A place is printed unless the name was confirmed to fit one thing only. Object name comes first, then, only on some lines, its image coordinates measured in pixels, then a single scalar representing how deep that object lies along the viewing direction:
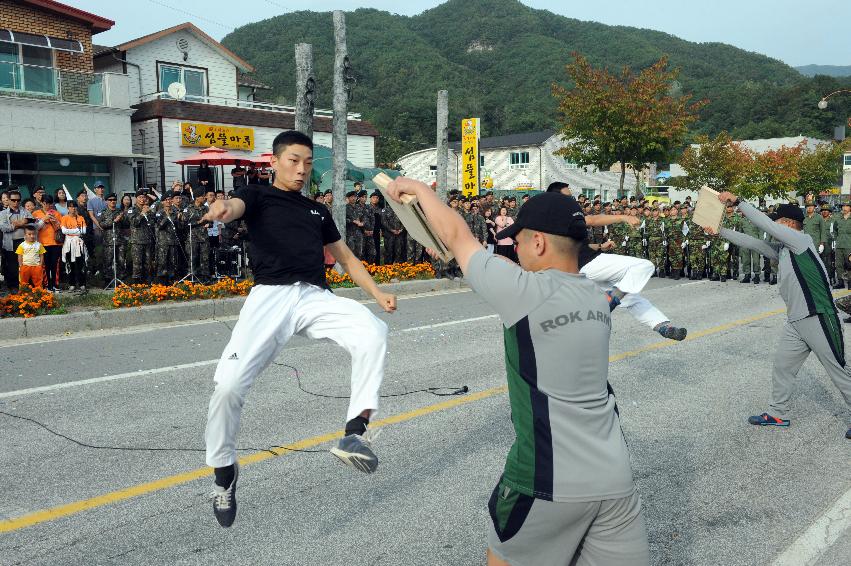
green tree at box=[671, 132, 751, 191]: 48.91
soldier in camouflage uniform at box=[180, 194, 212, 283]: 14.54
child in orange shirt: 12.16
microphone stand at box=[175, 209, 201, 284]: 14.07
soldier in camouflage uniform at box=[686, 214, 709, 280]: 18.45
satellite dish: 28.08
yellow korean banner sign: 24.05
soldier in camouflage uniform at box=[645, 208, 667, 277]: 19.23
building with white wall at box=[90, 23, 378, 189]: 27.53
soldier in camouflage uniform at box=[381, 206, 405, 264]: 17.56
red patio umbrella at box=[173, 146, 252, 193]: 21.62
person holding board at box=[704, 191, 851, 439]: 5.87
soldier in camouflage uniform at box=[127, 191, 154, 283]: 13.83
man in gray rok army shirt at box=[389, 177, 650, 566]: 2.41
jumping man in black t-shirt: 3.90
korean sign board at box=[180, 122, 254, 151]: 27.73
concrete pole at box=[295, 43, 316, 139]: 14.02
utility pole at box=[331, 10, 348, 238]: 15.45
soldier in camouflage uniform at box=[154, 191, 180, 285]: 14.06
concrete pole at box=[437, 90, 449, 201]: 19.41
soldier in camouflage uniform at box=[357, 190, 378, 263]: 17.08
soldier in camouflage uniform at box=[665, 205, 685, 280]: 18.84
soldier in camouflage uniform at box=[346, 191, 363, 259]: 16.81
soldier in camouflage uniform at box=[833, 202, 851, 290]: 17.44
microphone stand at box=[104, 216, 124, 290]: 13.52
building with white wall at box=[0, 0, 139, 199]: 22.00
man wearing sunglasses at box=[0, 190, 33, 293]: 12.65
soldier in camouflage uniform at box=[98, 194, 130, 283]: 13.77
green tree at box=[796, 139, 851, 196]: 55.88
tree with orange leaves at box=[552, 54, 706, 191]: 29.62
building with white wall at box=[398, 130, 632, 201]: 62.72
